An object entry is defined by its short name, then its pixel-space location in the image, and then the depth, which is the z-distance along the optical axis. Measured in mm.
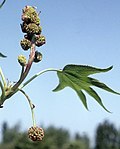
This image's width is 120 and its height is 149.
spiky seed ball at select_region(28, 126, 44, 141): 404
